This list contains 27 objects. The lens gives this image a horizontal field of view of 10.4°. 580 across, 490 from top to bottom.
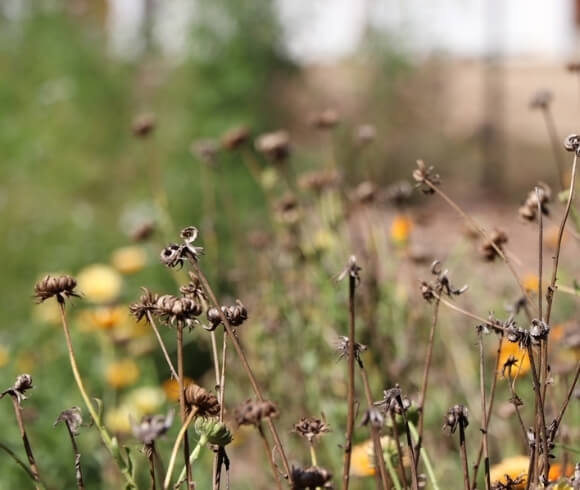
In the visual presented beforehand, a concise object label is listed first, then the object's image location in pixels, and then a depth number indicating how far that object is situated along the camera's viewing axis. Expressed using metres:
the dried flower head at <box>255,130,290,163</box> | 2.11
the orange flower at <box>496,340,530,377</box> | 1.96
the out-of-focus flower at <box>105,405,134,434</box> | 2.58
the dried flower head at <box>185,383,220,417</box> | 1.50
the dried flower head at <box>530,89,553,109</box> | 1.88
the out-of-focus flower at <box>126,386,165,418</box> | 2.73
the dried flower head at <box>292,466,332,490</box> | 1.44
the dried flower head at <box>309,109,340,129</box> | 2.11
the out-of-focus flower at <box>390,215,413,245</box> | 2.60
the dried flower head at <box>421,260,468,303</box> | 1.51
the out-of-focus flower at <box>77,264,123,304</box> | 3.32
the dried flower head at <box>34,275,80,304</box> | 1.51
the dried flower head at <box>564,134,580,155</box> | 1.51
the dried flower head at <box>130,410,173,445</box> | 1.41
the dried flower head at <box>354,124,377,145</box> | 2.06
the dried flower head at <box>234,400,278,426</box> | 1.42
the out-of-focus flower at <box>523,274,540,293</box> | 2.49
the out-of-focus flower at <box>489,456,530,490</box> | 1.66
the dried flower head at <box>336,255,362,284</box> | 1.42
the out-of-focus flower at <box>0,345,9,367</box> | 3.01
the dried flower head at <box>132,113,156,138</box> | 2.24
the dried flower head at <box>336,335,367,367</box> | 1.50
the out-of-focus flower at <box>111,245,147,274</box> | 3.47
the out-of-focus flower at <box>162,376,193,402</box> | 2.76
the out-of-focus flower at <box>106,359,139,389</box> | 2.97
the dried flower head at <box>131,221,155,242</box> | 2.51
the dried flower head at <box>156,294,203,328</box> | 1.47
